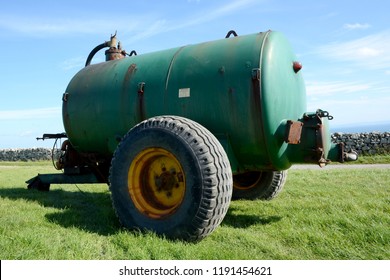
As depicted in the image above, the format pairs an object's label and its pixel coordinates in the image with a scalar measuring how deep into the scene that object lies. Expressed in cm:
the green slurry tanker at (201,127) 356
